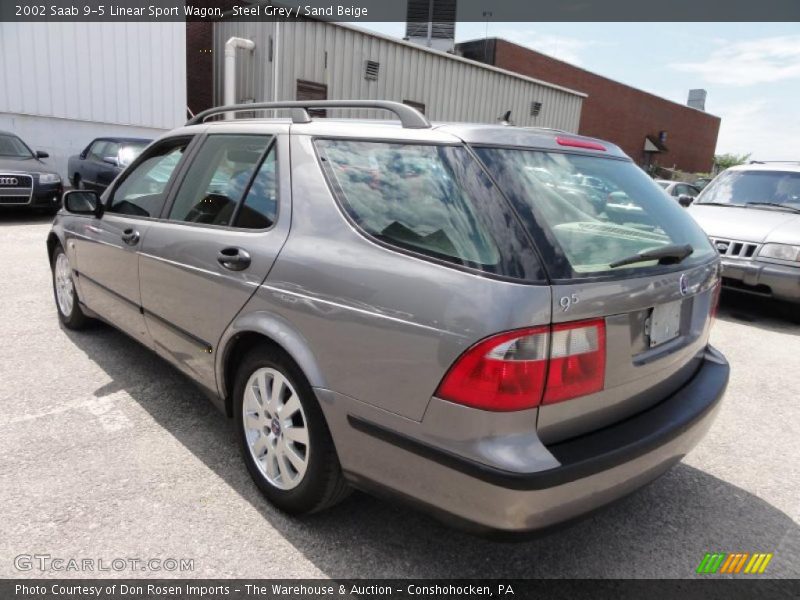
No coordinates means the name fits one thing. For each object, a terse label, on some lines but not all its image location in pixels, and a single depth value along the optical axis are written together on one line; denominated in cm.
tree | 4799
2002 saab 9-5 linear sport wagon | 179
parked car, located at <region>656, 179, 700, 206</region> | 1404
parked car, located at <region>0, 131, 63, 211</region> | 948
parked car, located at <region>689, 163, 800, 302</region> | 595
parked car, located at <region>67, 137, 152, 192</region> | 1091
